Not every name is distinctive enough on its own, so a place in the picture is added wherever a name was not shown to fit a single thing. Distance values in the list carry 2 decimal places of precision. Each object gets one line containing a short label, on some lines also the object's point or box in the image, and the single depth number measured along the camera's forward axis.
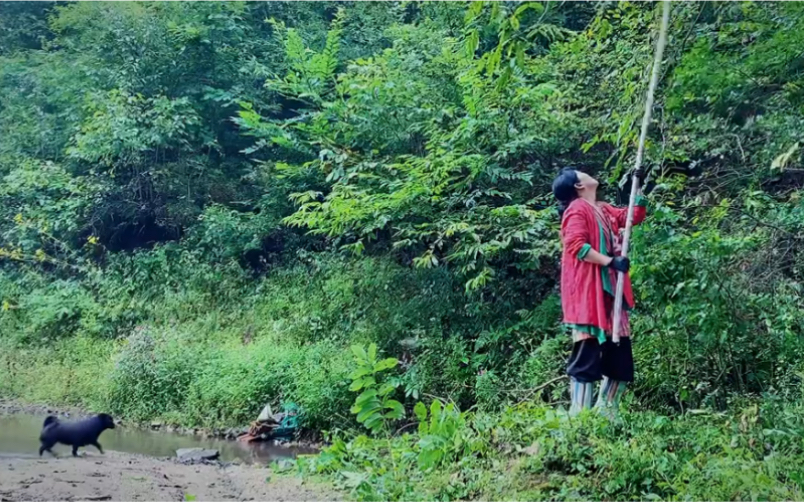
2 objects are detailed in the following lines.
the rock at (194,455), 5.40
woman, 4.07
